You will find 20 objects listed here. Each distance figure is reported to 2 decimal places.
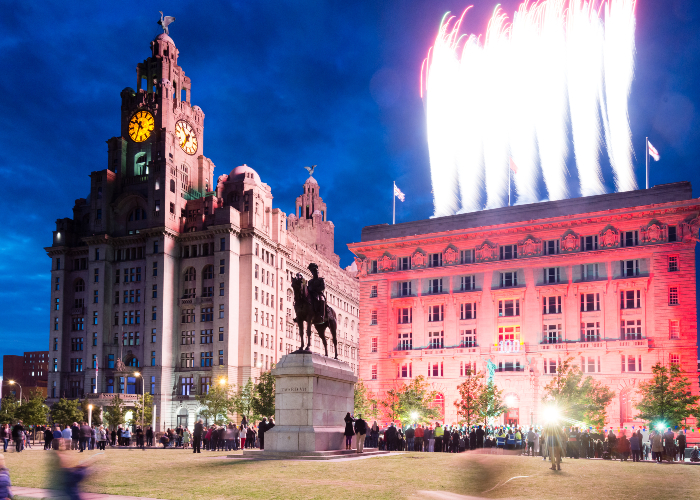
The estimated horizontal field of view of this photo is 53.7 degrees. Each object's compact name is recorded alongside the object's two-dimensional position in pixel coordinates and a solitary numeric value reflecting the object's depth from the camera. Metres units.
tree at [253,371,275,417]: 85.88
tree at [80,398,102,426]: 102.94
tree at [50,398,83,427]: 103.88
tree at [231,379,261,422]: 97.17
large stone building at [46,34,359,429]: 114.06
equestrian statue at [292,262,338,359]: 31.59
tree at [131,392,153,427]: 106.75
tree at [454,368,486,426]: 77.25
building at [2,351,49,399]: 187.25
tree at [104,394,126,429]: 99.19
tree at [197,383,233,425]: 95.94
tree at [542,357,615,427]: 70.69
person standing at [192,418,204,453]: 42.88
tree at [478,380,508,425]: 77.62
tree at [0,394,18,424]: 99.94
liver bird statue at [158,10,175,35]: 137.62
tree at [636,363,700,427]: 66.88
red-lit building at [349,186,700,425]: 81.94
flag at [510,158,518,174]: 86.94
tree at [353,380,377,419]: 87.56
